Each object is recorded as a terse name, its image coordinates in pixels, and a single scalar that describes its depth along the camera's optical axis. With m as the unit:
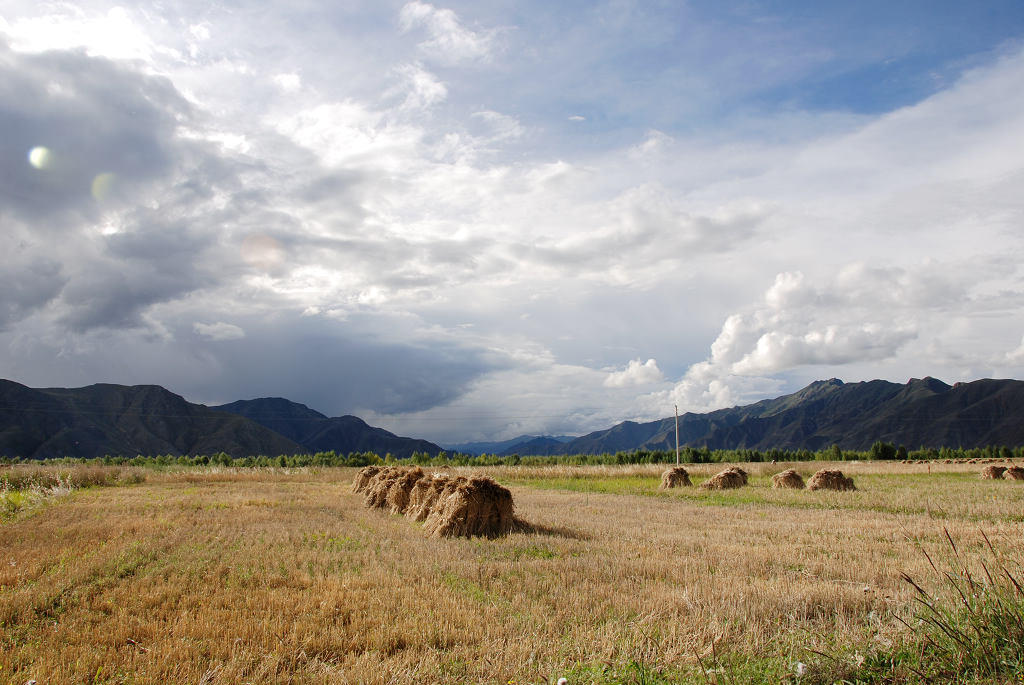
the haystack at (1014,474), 40.38
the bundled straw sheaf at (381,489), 26.11
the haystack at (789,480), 36.72
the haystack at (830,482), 34.22
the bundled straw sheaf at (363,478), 35.38
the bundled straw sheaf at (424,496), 20.84
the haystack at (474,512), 17.12
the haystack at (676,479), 39.84
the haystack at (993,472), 42.30
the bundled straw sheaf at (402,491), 24.14
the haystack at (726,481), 37.50
